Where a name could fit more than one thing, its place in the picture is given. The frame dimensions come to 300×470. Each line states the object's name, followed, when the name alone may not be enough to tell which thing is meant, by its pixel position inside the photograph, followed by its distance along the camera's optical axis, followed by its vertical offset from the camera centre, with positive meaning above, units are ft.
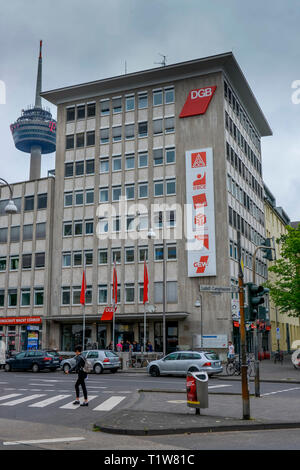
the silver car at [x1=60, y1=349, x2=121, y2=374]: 104.37 -4.10
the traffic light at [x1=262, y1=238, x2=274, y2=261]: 63.62 +11.34
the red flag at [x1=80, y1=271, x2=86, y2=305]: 145.28 +13.83
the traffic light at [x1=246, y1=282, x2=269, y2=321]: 42.34 +3.69
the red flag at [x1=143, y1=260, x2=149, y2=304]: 136.77 +13.95
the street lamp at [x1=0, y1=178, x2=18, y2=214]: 63.81 +16.23
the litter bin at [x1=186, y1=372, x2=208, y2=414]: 41.45 -3.99
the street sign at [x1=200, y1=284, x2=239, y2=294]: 40.04 +4.15
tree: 132.87 +17.98
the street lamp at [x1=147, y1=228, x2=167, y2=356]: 110.93 +22.32
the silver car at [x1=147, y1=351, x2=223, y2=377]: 90.07 -4.04
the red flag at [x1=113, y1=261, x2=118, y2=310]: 139.74 +14.61
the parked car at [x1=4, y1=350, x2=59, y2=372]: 112.47 -4.52
